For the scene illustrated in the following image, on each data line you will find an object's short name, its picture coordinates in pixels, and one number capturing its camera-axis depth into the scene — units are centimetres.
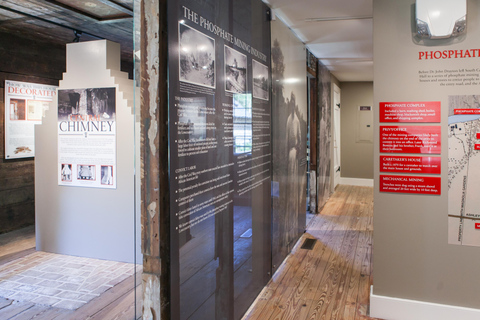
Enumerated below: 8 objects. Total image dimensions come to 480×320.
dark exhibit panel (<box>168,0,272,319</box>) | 187
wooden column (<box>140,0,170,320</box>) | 174
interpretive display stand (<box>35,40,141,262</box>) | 407
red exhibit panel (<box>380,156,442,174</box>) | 270
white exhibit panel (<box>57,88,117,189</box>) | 411
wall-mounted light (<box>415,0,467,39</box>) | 252
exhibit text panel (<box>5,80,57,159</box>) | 520
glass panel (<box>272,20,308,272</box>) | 367
